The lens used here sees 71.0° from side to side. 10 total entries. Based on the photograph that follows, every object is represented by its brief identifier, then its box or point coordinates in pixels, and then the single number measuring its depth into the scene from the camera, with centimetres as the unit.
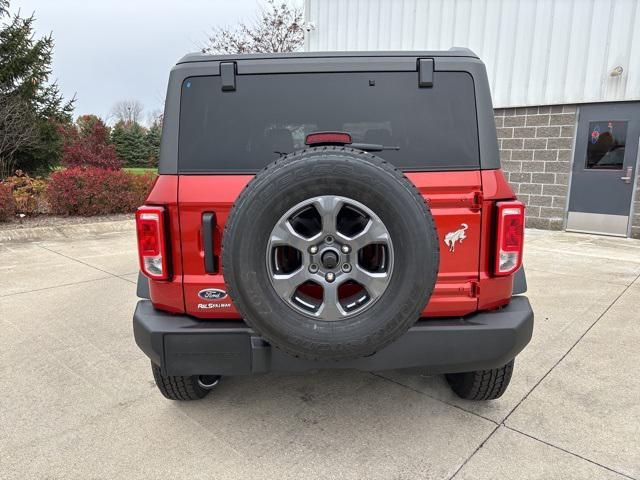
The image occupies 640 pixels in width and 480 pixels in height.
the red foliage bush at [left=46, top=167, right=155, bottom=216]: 935
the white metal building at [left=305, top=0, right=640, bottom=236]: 820
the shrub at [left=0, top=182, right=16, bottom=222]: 845
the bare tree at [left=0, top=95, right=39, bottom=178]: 1239
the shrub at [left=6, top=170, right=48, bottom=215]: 917
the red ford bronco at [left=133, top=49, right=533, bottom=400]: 193
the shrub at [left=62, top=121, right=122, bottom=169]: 1639
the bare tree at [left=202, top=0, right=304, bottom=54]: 1462
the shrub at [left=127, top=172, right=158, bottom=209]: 1042
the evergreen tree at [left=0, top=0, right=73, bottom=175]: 1391
